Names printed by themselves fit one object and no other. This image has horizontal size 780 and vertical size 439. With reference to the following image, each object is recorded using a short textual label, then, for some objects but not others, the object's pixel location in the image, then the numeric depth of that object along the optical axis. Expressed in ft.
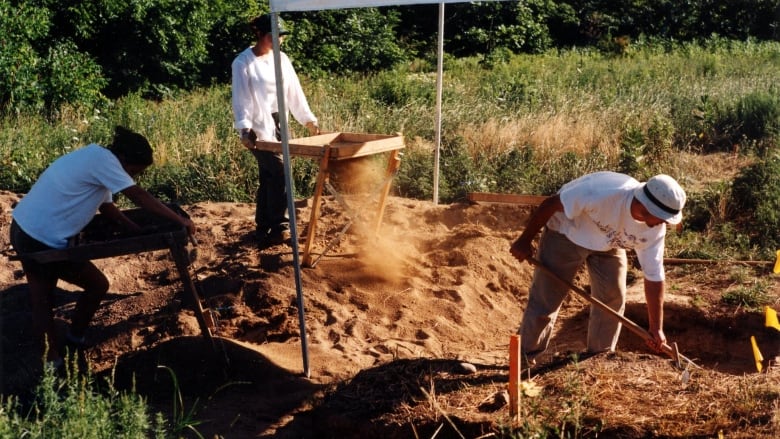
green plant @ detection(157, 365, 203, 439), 15.28
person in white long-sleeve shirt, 24.45
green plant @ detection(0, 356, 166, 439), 13.72
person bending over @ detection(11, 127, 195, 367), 18.08
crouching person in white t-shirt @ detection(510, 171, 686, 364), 15.81
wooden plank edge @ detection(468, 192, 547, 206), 23.15
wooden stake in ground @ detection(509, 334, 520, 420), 14.55
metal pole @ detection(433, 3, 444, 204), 28.03
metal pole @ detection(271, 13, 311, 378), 17.13
